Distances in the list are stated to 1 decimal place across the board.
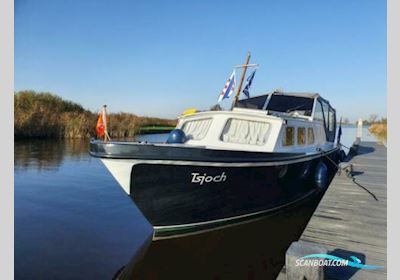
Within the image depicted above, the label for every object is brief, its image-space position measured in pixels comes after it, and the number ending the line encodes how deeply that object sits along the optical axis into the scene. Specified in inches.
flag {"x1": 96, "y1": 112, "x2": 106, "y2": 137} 238.2
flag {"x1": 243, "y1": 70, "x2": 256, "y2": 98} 413.1
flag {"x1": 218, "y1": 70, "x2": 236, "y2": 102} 375.6
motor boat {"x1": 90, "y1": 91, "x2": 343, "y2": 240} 242.2
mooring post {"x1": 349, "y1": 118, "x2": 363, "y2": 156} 684.7
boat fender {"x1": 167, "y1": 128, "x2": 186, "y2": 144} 311.6
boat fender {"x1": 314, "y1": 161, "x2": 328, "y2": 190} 374.6
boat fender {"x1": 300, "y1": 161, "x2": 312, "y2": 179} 346.0
